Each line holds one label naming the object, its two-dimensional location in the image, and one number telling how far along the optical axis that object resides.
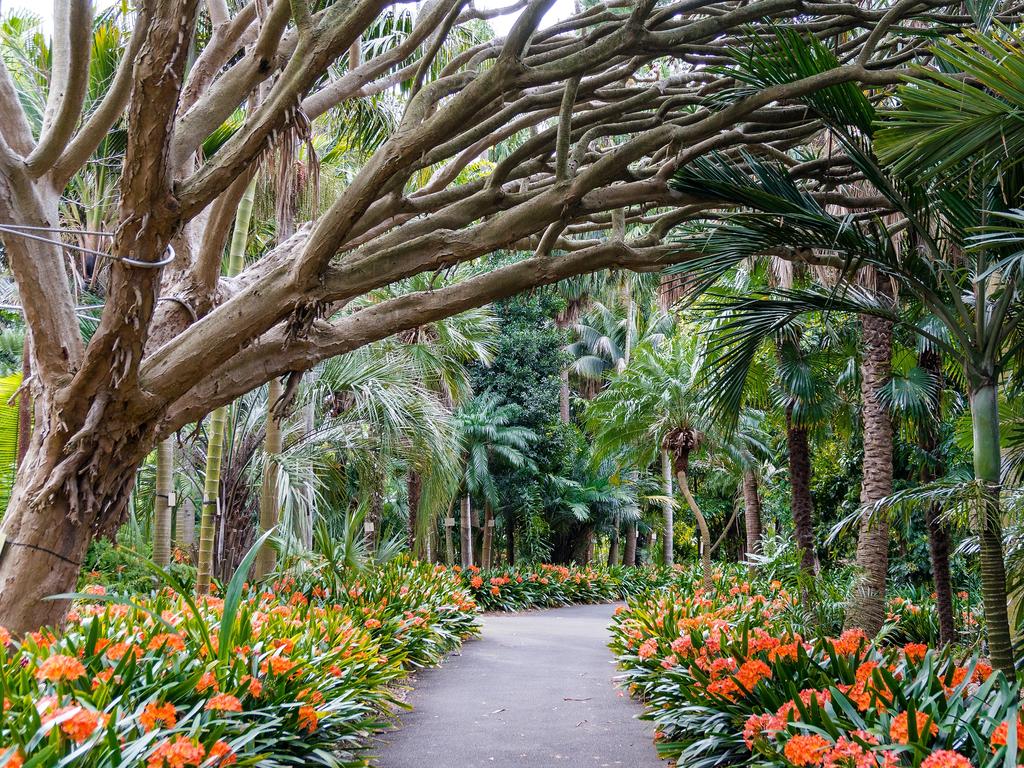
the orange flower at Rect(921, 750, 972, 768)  3.01
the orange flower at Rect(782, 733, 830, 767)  3.53
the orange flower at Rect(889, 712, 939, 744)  3.45
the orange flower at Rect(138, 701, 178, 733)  3.39
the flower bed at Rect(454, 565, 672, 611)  17.94
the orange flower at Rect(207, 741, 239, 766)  3.41
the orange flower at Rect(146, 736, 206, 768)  3.04
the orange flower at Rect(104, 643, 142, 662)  4.37
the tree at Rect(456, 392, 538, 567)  20.48
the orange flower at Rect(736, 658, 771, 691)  4.97
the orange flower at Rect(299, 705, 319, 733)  4.71
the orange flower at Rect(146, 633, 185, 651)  4.57
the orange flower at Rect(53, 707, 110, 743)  3.01
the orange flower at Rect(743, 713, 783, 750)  4.14
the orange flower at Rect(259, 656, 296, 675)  4.92
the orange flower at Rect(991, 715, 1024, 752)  3.22
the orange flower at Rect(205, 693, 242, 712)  3.82
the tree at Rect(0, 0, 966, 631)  4.80
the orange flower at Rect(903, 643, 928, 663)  5.11
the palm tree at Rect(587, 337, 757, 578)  14.15
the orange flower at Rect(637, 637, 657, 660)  7.59
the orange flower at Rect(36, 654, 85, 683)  3.48
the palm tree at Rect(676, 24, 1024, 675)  4.05
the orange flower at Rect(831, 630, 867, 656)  5.38
